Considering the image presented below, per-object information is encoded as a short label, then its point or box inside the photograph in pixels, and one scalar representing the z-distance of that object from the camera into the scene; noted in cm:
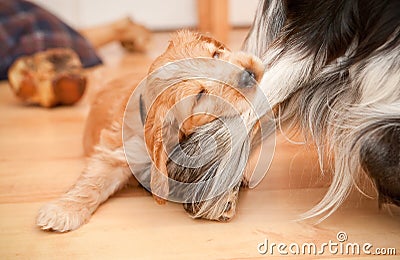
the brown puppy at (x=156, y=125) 125
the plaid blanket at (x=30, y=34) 201
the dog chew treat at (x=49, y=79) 175
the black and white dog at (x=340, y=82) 117
